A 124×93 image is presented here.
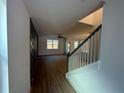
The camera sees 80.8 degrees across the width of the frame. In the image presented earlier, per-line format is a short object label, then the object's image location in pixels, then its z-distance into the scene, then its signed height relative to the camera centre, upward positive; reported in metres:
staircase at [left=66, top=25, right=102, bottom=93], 1.58 -0.48
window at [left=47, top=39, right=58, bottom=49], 6.58 +0.08
